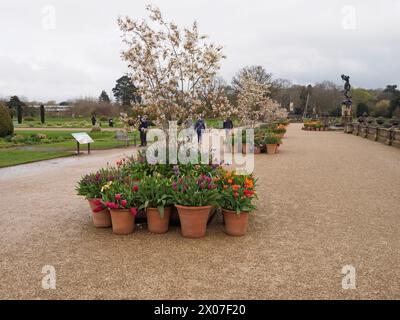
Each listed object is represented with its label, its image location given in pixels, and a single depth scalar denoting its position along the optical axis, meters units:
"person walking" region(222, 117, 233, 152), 16.61
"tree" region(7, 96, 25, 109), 50.99
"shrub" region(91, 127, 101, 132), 28.59
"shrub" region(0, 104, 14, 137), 21.09
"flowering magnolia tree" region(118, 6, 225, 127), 7.15
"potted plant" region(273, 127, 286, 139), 21.40
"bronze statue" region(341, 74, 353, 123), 34.01
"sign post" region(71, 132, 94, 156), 15.10
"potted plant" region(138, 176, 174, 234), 5.12
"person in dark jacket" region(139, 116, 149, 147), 18.33
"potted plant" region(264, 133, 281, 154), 15.32
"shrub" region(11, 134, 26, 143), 19.55
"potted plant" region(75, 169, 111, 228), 5.37
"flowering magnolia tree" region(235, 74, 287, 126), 20.64
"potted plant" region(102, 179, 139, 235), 5.07
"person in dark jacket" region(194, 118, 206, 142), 15.33
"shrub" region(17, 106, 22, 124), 41.81
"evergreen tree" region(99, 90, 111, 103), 88.38
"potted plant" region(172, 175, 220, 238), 4.95
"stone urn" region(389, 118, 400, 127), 30.36
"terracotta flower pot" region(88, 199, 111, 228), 5.42
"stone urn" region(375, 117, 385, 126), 35.62
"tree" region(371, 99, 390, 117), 48.57
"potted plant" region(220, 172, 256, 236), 5.09
